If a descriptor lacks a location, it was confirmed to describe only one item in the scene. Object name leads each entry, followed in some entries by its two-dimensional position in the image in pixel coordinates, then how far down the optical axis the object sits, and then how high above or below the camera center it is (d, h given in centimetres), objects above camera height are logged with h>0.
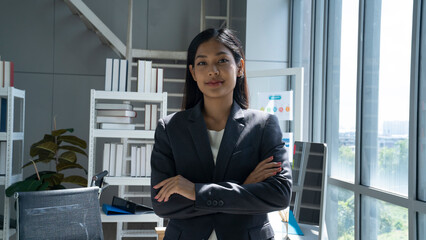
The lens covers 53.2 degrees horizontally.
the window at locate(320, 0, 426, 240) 268 +7
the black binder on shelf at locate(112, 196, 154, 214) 373 -74
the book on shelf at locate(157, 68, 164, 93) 402 +42
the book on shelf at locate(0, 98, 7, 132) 452 +5
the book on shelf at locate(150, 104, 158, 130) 404 +6
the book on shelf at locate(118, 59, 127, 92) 391 +41
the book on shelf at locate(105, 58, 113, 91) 389 +43
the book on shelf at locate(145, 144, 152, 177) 396 -36
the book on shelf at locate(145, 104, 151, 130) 403 +7
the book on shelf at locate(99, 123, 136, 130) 385 -3
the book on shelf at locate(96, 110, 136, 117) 387 +8
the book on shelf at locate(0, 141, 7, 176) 444 -40
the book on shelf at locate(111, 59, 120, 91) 388 +44
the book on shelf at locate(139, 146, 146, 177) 396 -36
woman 131 -12
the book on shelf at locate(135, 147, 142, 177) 394 -36
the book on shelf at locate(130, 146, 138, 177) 392 -36
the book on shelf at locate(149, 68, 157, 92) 401 +41
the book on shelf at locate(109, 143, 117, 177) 392 -33
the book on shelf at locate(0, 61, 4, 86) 447 +51
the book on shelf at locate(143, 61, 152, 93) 398 +43
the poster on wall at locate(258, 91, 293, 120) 454 +25
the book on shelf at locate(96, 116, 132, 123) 386 +3
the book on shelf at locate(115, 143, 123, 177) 392 -34
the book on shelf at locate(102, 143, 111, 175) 390 -32
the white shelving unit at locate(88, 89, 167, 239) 376 -10
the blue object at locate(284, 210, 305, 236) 232 -56
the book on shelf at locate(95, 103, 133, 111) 386 +14
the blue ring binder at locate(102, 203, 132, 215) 369 -77
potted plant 471 -43
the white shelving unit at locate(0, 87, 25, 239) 434 -25
